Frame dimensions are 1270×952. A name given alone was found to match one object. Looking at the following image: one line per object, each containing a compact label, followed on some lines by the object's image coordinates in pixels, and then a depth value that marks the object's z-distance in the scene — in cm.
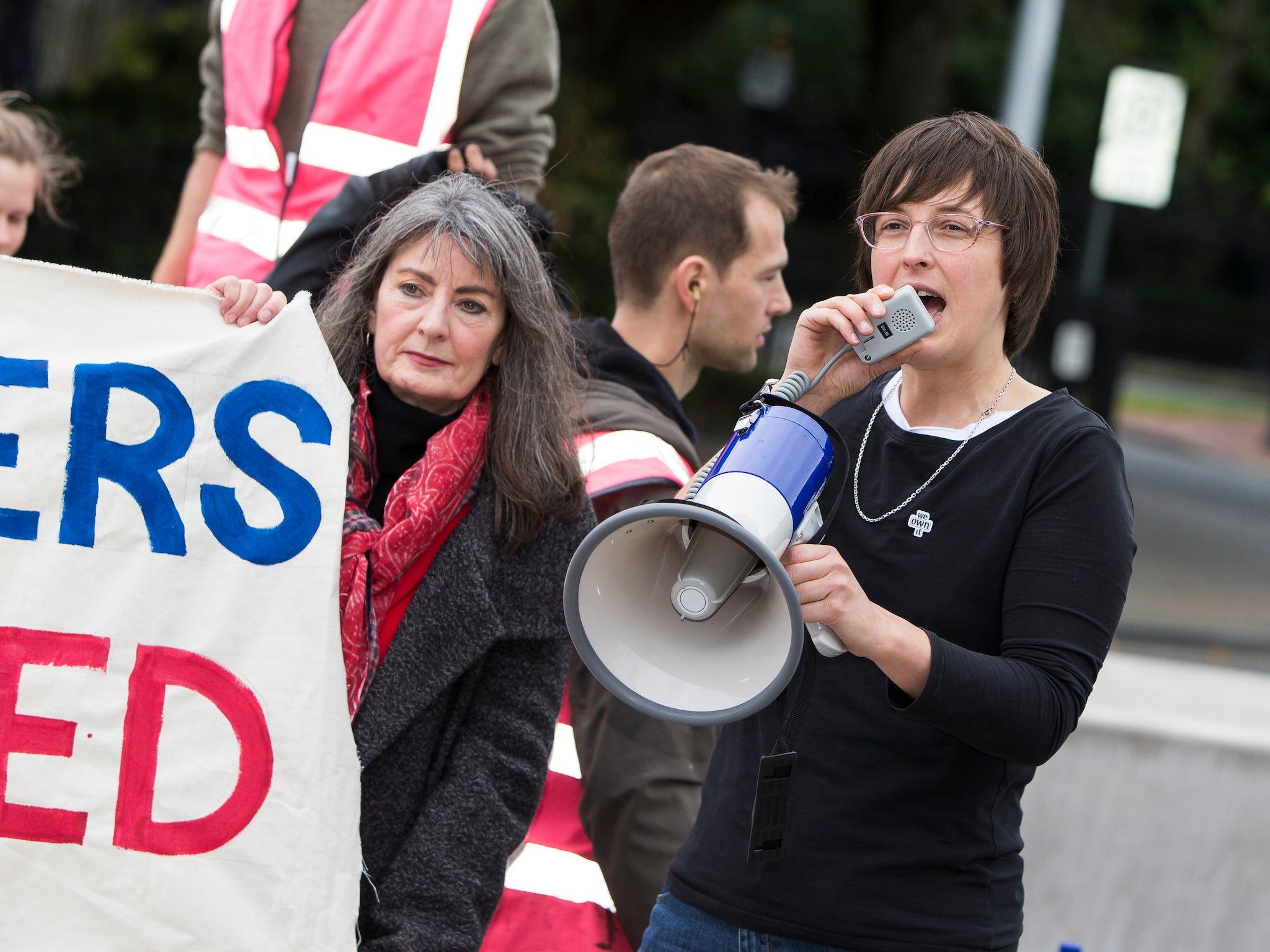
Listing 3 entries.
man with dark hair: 481
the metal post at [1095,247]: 2630
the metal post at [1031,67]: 1656
